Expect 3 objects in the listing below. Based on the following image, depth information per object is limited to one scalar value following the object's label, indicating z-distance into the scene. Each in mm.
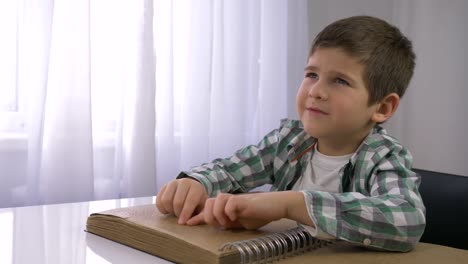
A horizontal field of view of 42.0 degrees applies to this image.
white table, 720
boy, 798
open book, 681
